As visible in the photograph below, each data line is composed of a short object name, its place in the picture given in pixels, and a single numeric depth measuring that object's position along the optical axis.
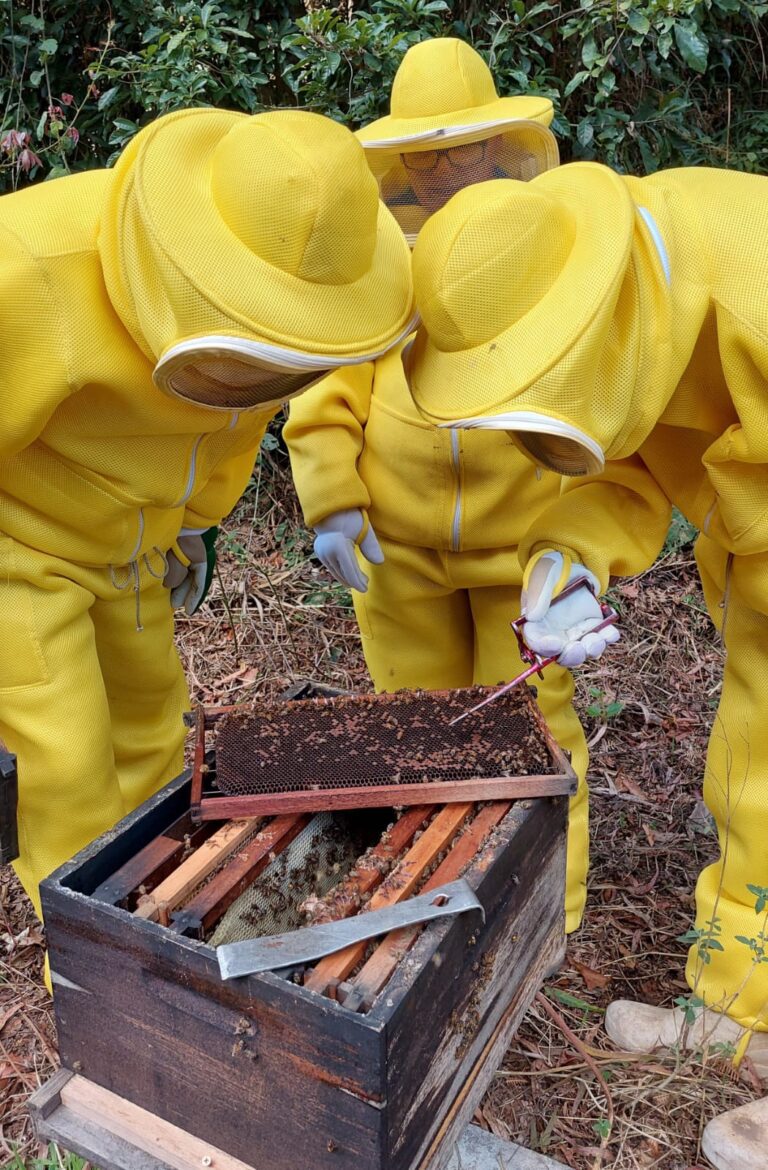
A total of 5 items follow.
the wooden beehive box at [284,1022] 1.33
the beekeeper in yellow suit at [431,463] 2.26
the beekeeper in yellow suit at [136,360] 1.51
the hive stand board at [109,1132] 1.54
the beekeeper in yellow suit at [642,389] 1.45
